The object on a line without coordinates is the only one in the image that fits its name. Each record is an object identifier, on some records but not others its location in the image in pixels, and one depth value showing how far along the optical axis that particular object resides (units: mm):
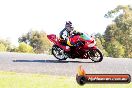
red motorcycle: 17751
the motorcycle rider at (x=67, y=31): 17278
